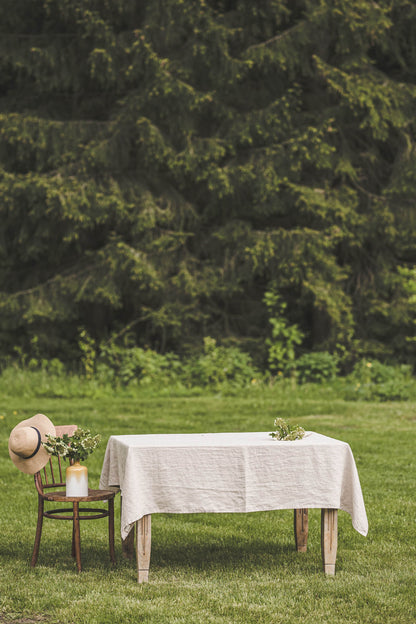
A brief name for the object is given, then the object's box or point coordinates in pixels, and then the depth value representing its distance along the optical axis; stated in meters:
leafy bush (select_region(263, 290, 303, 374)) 18.02
